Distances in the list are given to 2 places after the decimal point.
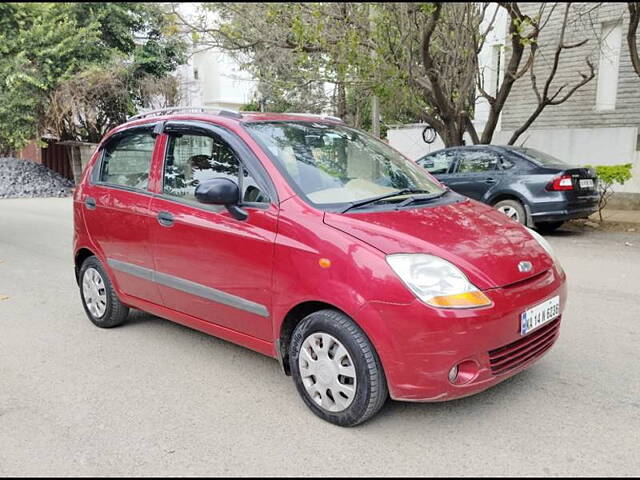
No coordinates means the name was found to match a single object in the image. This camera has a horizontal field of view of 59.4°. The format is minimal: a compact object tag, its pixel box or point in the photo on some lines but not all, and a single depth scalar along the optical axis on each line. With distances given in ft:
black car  28.68
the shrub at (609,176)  33.09
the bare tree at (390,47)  33.73
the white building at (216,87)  110.35
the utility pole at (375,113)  40.73
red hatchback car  9.46
